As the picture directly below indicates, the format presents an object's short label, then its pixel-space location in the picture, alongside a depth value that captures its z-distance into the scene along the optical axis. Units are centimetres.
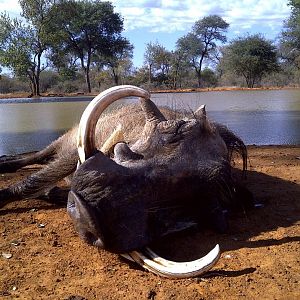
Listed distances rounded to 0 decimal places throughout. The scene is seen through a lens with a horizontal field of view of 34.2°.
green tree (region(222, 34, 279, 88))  4631
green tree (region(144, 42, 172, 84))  4250
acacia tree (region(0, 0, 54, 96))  3394
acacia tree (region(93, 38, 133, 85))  4505
